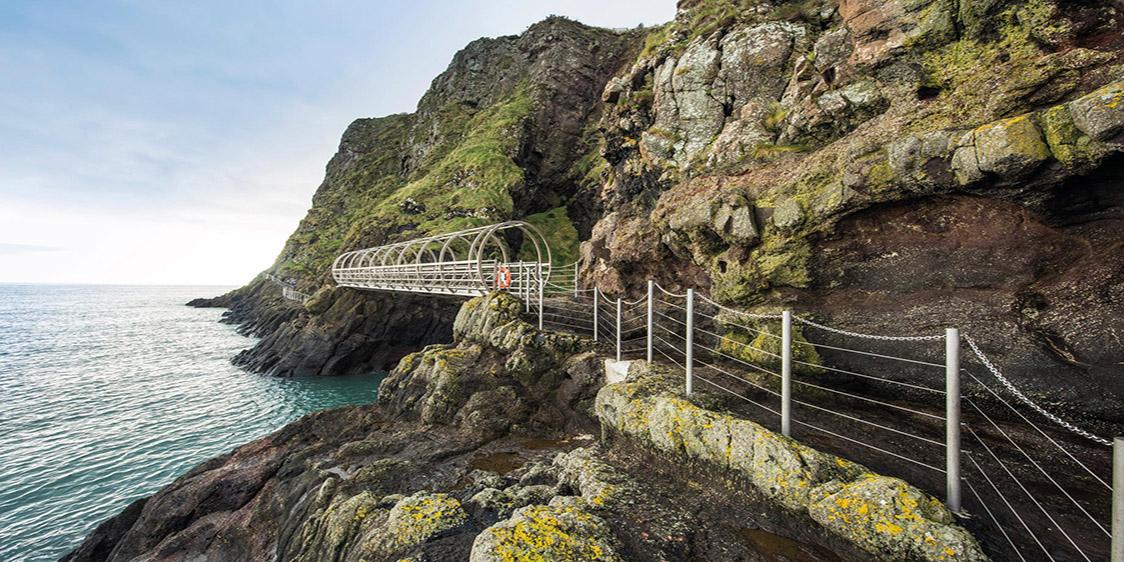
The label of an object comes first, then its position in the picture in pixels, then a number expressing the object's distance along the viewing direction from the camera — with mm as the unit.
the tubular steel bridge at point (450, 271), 16016
